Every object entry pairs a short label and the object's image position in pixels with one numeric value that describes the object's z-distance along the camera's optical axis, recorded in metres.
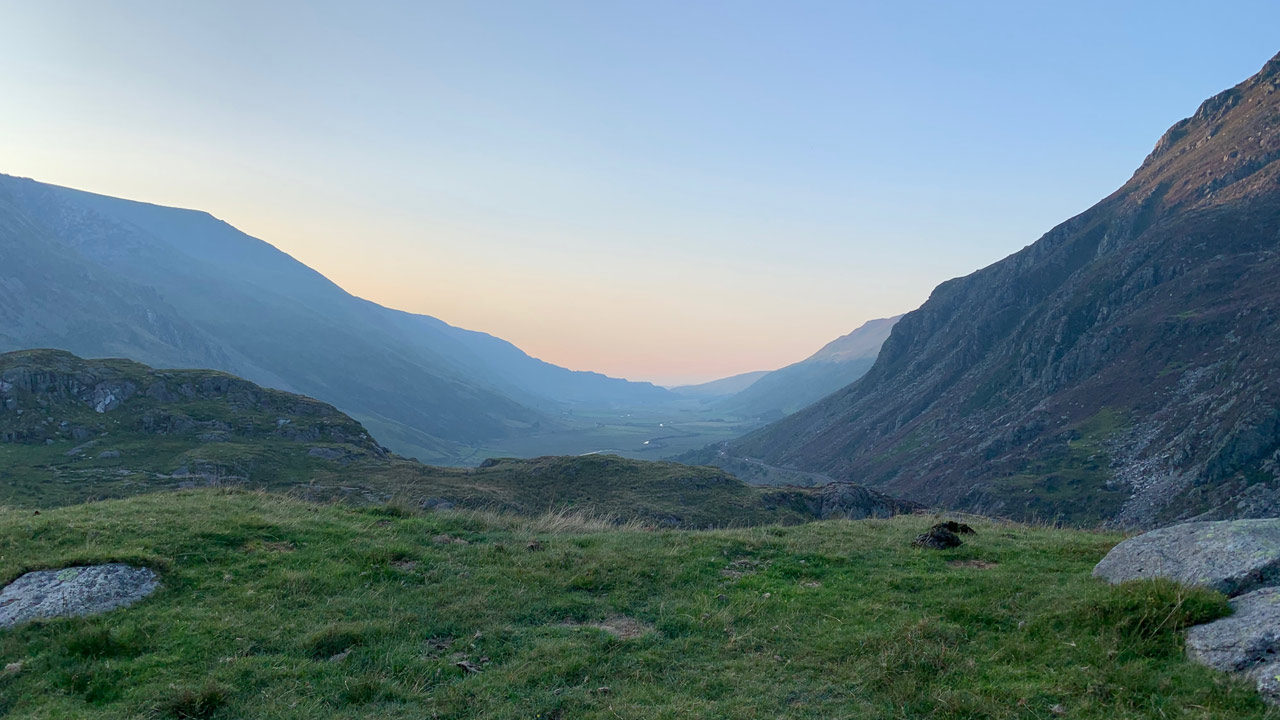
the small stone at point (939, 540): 17.56
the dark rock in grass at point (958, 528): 19.66
